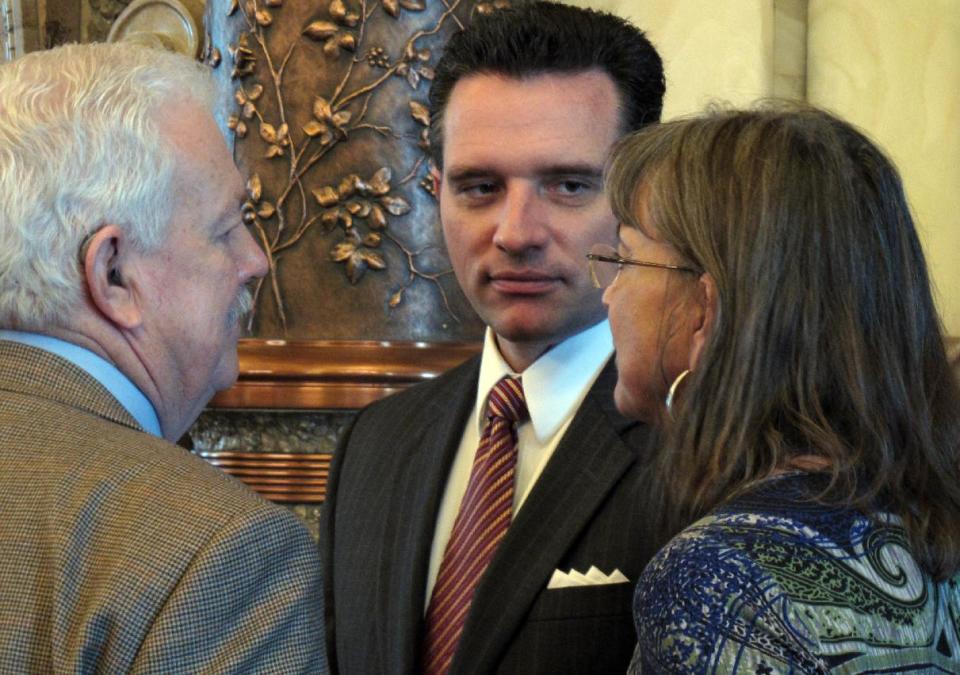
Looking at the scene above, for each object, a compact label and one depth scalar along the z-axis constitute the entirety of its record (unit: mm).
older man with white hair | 1173
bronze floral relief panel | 2895
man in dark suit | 1646
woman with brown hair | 1128
